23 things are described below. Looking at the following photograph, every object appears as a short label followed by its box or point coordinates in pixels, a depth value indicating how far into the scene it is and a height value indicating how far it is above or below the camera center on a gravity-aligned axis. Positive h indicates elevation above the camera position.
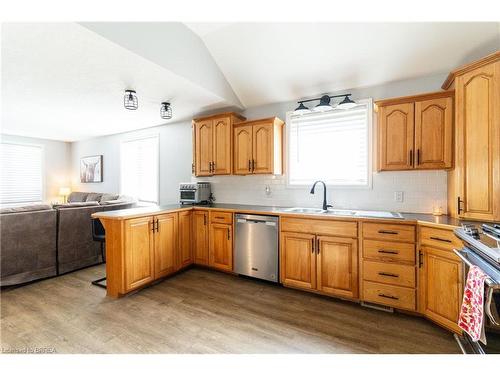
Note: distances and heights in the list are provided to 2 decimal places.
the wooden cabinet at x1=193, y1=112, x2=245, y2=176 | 3.36 +0.68
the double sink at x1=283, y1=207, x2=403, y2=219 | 2.34 -0.30
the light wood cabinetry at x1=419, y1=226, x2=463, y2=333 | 1.78 -0.77
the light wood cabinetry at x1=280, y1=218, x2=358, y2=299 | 2.31 -0.78
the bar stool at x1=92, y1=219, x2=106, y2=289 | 2.90 -0.62
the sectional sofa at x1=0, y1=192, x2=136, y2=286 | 2.69 -0.73
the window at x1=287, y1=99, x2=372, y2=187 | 2.82 +0.55
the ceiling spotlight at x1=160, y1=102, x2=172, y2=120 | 3.11 +1.08
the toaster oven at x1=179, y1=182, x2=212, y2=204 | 3.64 -0.10
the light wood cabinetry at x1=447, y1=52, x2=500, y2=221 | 1.73 +0.38
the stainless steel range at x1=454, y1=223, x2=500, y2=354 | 1.24 -0.47
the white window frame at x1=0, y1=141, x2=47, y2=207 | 5.62 +0.41
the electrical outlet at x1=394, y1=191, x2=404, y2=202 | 2.60 -0.11
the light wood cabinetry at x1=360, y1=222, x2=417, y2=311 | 2.07 -0.76
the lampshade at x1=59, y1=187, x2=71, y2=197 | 5.96 -0.11
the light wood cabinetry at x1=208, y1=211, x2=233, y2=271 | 3.01 -0.76
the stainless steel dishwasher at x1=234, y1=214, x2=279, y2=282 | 2.72 -0.76
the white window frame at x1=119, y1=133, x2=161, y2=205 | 4.51 +1.02
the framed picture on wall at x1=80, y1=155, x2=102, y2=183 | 5.56 +0.47
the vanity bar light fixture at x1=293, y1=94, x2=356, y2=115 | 2.56 +0.97
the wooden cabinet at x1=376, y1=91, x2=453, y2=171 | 2.14 +0.56
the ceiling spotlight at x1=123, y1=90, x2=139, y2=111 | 2.69 +1.06
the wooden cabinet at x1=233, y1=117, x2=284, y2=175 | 3.09 +0.58
